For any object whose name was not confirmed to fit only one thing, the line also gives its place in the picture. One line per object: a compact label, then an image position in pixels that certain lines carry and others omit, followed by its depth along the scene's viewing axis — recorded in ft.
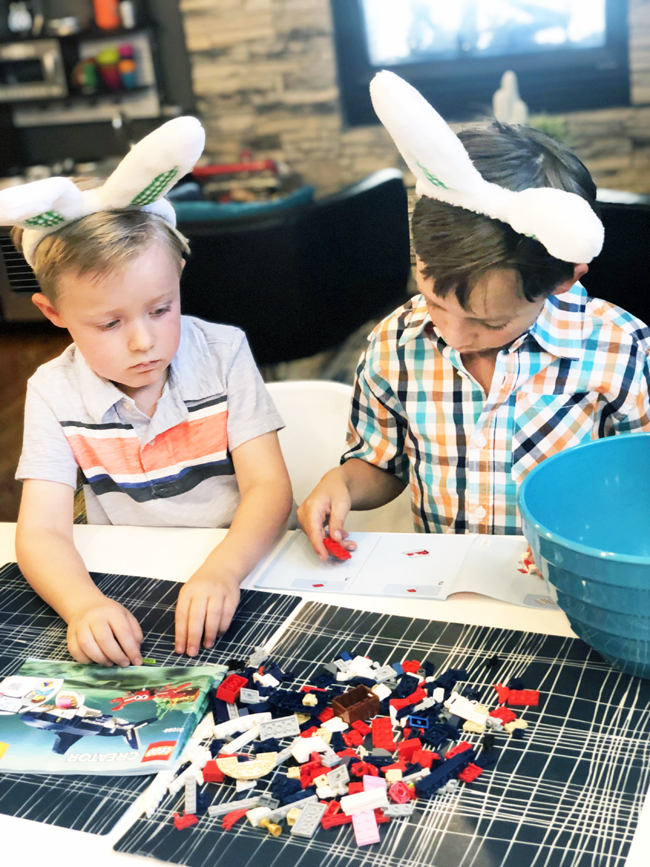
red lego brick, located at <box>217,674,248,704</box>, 2.43
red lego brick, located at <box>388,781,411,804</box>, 2.01
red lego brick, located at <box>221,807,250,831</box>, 2.00
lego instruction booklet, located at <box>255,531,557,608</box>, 2.77
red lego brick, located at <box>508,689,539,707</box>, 2.25
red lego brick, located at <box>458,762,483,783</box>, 2.04
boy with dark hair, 2.53
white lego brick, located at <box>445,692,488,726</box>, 2.22
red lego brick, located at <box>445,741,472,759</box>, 2.13
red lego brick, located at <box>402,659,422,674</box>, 2.44
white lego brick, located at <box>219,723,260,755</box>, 2.25
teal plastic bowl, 2.10
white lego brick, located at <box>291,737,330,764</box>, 2.18
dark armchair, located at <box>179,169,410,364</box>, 9.18
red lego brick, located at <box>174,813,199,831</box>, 2.01
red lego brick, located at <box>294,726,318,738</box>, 2.26
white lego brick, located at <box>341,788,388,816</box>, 2.00
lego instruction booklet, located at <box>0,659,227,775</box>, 2.26
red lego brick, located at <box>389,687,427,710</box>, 2.30
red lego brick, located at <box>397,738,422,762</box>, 2.16
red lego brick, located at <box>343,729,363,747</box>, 2.21
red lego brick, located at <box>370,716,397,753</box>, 2.20
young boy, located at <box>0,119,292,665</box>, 3.22
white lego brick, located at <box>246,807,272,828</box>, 2.00
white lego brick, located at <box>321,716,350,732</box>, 2.26
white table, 1.98
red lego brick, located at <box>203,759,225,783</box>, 2.14
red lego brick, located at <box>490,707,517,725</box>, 2.20
